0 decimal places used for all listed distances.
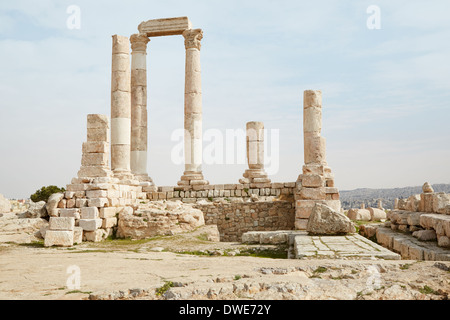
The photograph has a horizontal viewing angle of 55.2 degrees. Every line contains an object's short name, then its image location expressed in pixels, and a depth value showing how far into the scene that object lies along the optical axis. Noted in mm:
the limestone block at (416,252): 9258
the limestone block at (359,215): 23594
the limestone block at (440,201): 11547
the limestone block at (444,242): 9492
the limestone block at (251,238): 11219
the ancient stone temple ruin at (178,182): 13391
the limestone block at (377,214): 23922
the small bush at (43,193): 37750
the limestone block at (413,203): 14091
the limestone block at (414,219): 12352
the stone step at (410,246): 8872
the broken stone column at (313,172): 15692
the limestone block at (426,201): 12491
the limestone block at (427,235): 10781
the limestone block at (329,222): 10398
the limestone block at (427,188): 14432
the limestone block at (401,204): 16237
